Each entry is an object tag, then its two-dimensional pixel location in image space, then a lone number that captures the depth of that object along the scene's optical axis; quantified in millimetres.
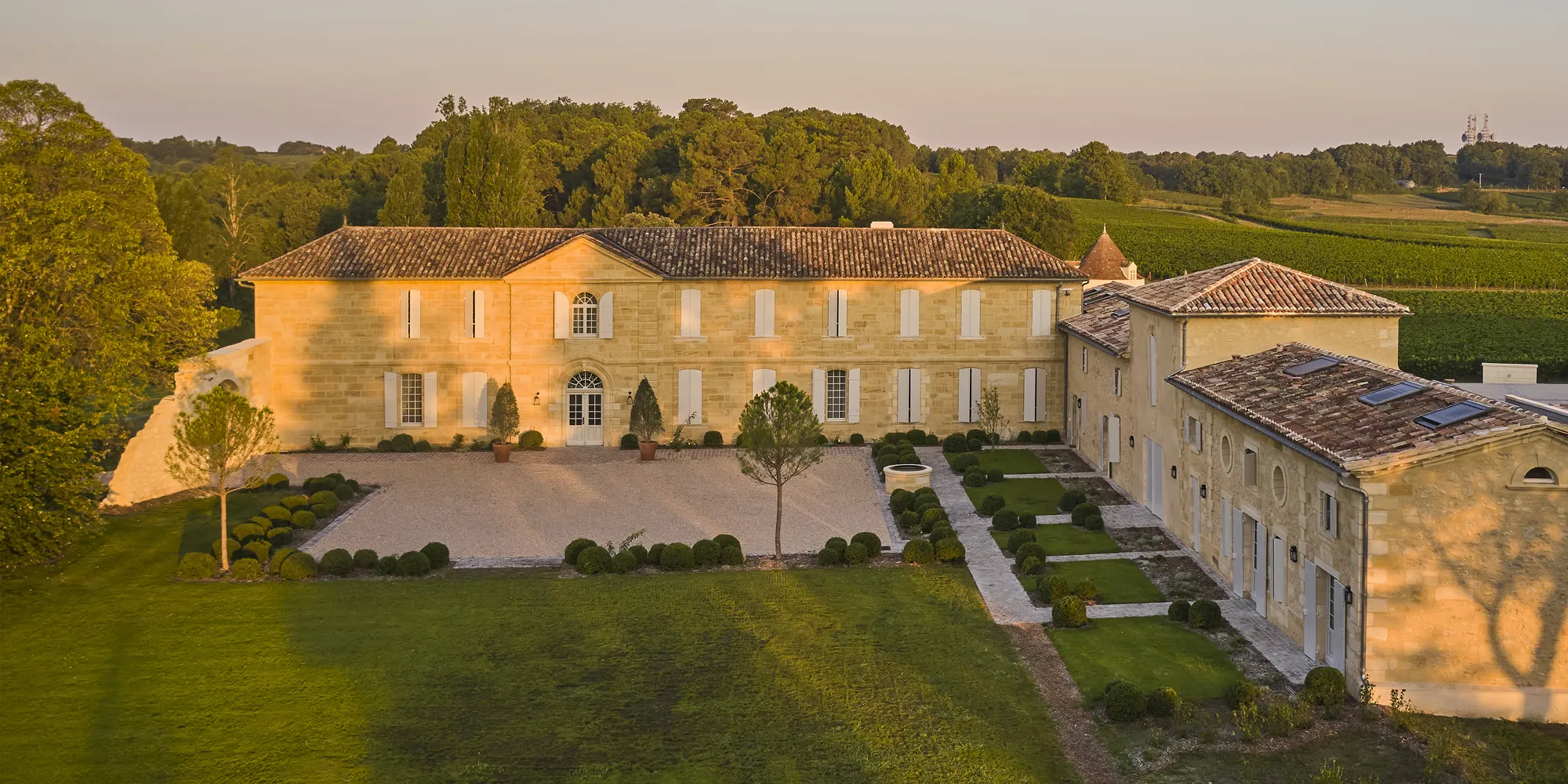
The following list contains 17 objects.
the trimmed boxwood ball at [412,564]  23844
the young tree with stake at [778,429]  24828
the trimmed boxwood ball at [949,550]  24438
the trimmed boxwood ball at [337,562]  23766
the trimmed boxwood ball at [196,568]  23688
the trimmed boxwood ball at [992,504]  28094
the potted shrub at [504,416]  37094
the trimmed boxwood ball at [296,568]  23625
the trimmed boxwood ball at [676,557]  24078
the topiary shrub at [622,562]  23906
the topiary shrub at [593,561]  23797
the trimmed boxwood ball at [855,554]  24438
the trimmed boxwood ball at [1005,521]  26906
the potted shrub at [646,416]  37281
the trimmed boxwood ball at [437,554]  24219
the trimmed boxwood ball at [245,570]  23547
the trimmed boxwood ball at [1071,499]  28375
